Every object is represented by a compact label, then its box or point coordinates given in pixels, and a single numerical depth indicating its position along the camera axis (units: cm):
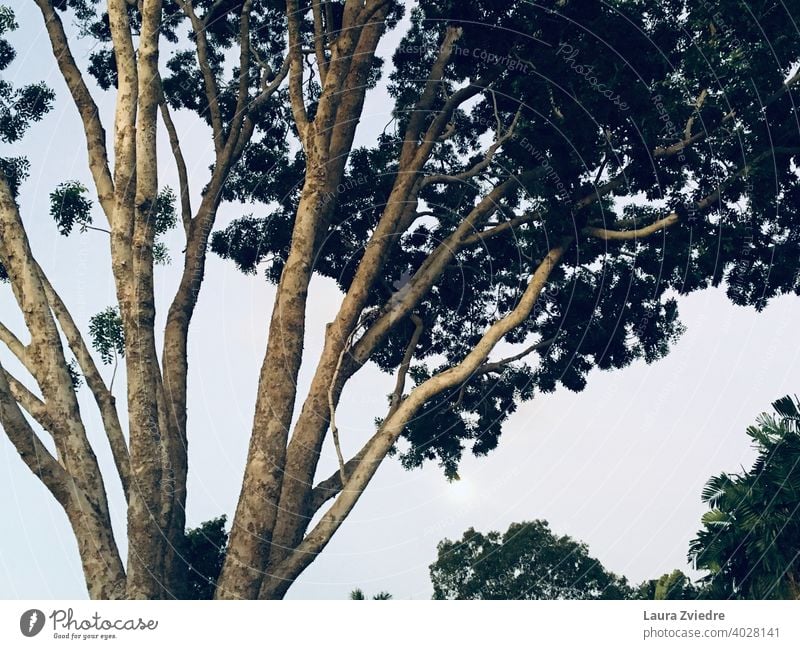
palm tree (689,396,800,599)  1452
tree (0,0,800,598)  1284
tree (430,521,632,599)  3594
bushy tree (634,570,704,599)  1772
